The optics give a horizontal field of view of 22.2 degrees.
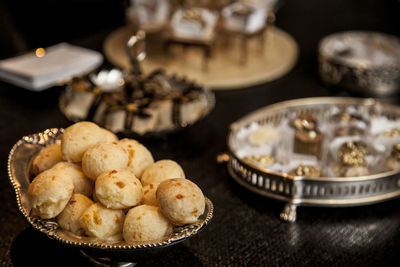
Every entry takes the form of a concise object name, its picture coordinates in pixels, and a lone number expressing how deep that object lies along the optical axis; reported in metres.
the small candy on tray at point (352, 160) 1.10
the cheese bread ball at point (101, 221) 0.89
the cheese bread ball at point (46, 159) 0.97
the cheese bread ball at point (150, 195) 0.92
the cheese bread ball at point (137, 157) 0.95
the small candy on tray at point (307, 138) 1.15
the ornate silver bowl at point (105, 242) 0.88
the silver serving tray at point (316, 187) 1.07
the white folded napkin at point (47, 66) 1.45
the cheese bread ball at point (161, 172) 0.94
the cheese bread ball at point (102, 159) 0.92
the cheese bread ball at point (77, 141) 0.95
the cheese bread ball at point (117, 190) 0.89
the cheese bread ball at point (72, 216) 0.91
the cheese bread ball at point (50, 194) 0.90
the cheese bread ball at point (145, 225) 0.89
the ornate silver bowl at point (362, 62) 1.46
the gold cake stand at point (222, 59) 1.61
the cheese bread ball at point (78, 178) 0.94
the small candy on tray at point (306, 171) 1.08
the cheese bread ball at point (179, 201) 0.89
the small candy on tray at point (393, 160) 1.12
